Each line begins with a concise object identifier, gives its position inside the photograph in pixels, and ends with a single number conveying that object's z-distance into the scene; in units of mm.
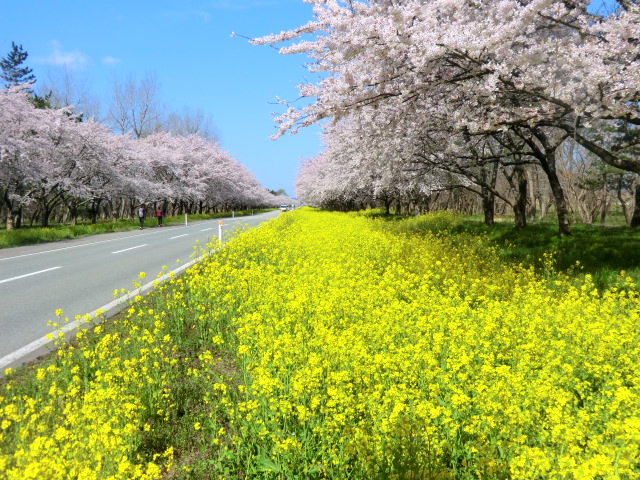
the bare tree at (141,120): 49006
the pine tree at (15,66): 48656
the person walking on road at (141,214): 31009
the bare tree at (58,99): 43344
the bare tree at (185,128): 59938
